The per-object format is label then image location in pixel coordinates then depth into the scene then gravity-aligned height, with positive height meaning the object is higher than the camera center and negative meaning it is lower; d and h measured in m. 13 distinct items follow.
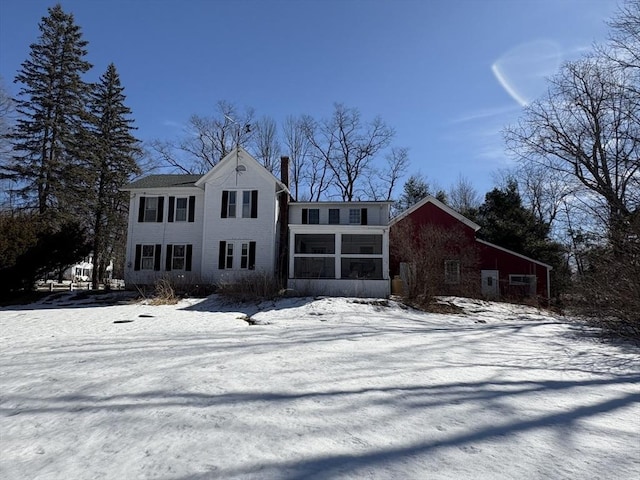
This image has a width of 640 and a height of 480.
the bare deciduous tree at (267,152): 38.29 +11.96
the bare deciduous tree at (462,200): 43.06 +8.62
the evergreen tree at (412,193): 38.56 +8.22
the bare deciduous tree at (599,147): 17.06 +6.48
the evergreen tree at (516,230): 26.62 +3.52
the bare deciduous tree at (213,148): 37.12 +11.98
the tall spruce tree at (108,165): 30.14 +8.65
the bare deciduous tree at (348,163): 38.53 +11.09
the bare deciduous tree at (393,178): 39.67 +9.89
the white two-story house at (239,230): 20.33 +2.44
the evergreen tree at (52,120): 27.72 +11.11
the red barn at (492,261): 24.73 +1.09
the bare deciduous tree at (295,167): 38.71 +10.69
